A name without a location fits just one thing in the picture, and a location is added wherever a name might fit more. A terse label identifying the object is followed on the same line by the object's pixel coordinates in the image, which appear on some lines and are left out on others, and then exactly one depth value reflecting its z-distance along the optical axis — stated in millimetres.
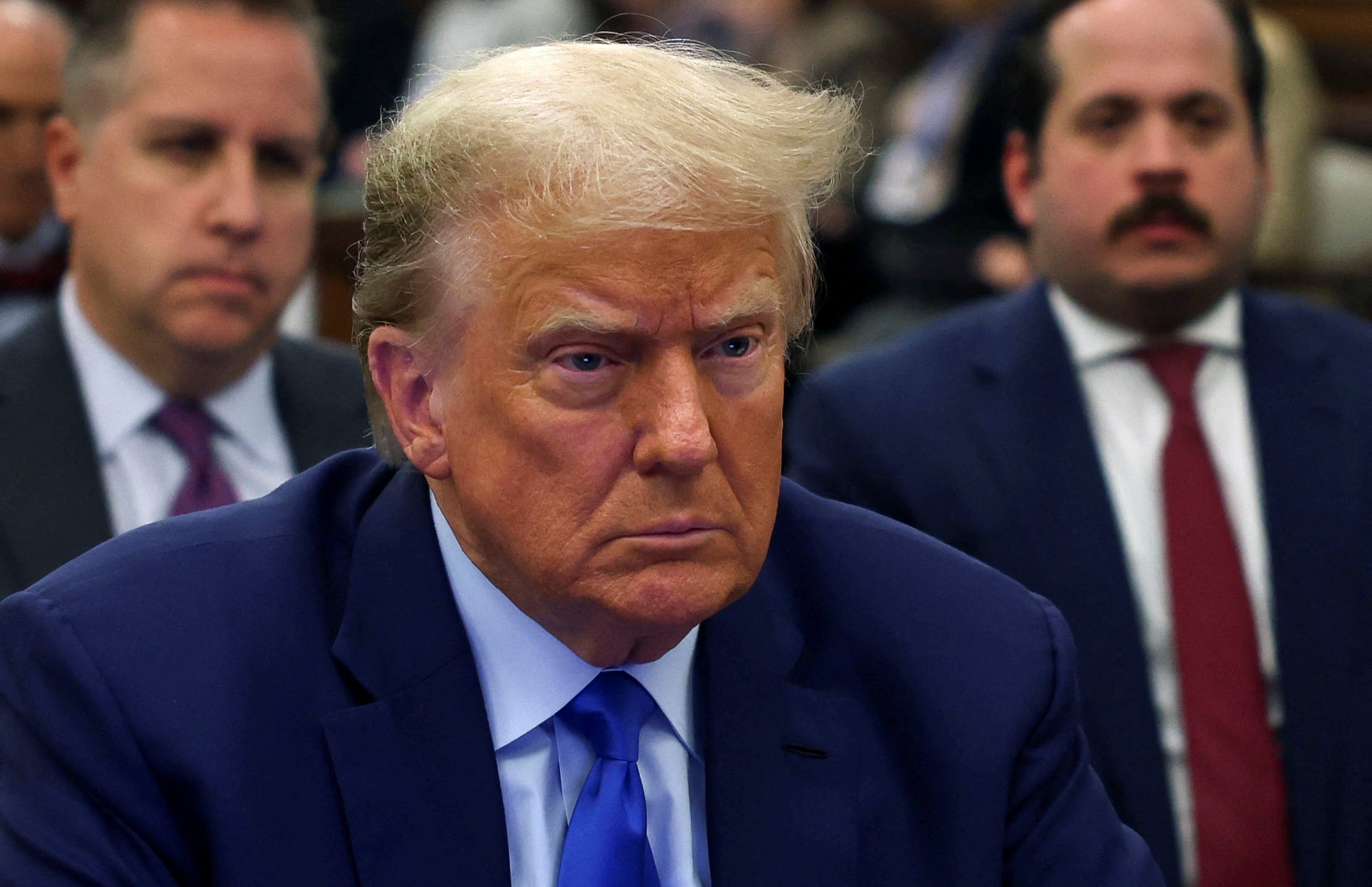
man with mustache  4965
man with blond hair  3100
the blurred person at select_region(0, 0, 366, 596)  5297
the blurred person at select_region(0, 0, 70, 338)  7527
